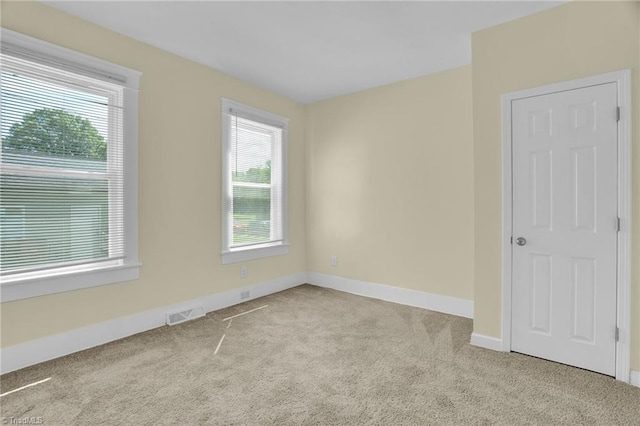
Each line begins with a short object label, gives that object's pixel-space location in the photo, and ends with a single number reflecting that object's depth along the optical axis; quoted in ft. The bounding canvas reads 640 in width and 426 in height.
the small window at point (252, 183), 12.54
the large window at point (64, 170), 7.66
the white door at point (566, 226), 7.48
